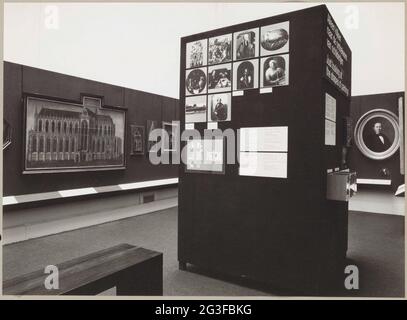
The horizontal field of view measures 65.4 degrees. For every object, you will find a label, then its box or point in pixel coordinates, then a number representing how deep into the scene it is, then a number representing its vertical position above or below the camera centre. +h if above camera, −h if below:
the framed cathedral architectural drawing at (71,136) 4.14 +0.31
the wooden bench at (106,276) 1.74 -0.71
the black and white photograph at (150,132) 6.04 +0.51
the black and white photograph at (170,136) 6.51 +0.48
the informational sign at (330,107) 2.68 +0.48
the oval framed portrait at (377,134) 5.82 +0.52
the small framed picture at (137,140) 5.69 +0.35
